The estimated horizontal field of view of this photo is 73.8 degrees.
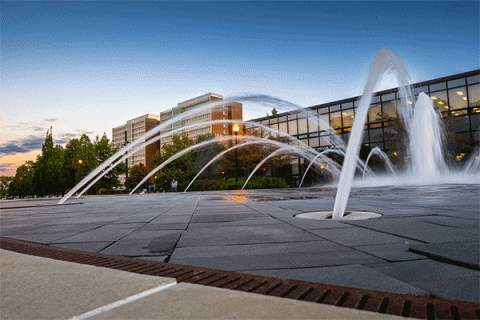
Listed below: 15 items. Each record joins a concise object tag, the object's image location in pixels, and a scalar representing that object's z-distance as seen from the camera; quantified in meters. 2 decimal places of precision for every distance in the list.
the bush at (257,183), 37.03
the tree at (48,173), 43.16
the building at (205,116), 122.52
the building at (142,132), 167.38
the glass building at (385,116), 34.41
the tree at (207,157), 53.25
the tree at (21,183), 78.00
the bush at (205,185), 40.16
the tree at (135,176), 88.62
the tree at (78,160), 48.56
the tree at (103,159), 50.78
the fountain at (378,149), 6.92
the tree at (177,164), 53.48
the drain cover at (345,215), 6.40
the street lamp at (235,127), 26.77
